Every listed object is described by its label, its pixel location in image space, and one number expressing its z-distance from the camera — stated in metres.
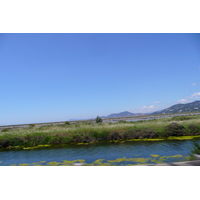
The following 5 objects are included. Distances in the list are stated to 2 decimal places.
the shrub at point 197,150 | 4.89
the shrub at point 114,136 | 11.94
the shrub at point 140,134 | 11.59
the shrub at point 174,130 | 11.60
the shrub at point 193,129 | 11.67
